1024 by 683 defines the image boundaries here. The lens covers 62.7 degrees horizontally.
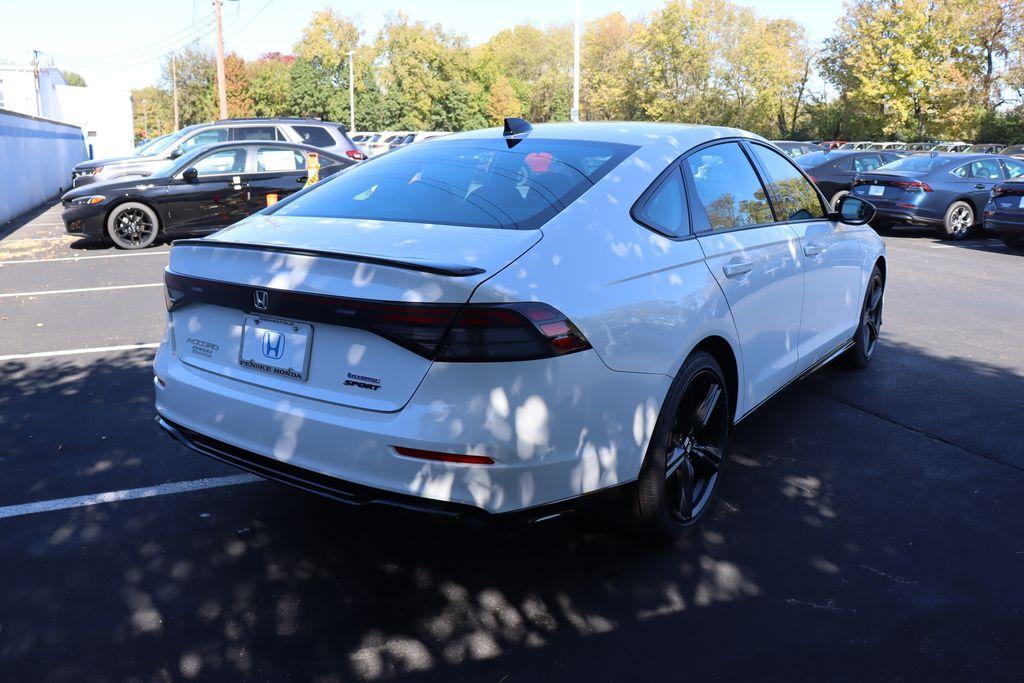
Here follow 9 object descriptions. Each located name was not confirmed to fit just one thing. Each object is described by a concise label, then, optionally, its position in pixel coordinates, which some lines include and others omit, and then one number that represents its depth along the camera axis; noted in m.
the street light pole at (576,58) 32.56
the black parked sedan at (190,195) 12.25
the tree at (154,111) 90.30
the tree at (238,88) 73.69
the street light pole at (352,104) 66.81
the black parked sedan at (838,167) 16.45
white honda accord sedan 2.58
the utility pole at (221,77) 32.22
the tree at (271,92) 77.06
